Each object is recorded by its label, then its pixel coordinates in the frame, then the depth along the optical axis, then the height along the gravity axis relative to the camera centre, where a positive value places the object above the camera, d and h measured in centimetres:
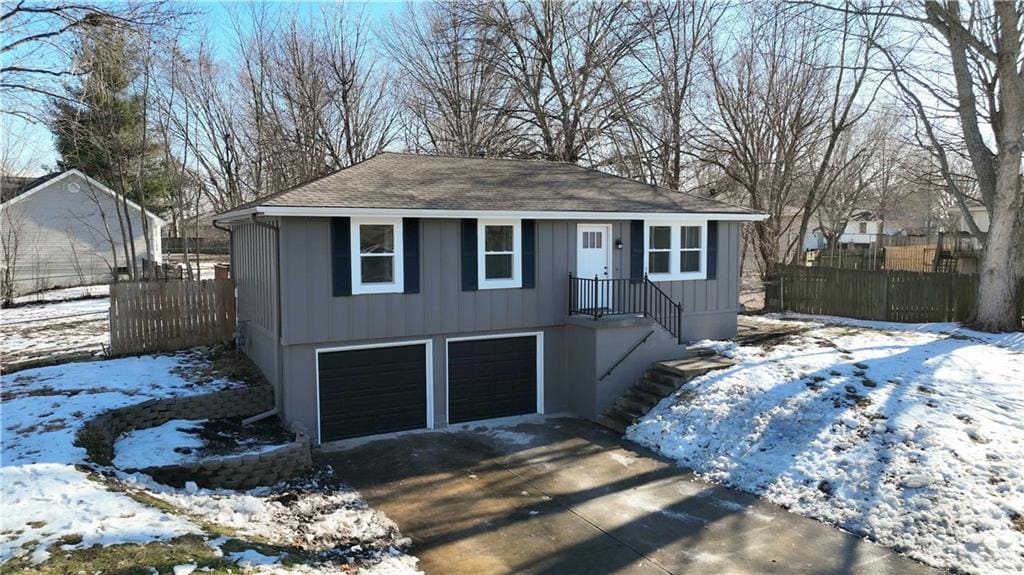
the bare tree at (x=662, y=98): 2409 +626
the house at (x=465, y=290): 1034 -61
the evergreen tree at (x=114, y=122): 974 +356
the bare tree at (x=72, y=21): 894 +350
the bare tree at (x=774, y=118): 2270 +513
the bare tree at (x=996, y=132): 1340 +280
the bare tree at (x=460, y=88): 2502 +728
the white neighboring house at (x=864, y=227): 5604 +288
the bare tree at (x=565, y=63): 2477 +778
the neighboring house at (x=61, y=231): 2505 +113
